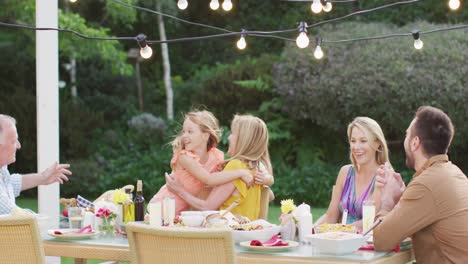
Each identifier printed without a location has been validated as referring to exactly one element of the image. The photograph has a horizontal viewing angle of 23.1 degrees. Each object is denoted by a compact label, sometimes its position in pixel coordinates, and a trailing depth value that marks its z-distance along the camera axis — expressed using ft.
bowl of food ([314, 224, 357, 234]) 17.72
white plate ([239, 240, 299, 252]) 16.47
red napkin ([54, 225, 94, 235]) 18.74
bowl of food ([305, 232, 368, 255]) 16.02
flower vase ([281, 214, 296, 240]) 18.14
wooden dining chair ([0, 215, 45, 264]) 16.18
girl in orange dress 23.29
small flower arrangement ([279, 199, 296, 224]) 18.32
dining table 15.86
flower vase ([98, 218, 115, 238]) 19.27
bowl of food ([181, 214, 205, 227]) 18.86
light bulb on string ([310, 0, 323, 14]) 19.17
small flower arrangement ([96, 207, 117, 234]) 19.27
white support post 25.39
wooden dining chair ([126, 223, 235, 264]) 14.52
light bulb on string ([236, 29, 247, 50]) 21.76
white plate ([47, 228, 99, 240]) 18.35
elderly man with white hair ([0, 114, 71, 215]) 20.32
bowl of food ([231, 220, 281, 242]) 17.54
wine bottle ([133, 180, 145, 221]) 19.87
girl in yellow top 22.30
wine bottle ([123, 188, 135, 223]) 19.85
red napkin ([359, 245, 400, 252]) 16.85
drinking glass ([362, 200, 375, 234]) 18.22
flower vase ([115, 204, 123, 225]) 19.82
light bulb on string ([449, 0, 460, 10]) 20.34
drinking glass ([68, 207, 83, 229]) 19.59
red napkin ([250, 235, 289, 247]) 16.70
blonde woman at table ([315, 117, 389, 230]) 21.01
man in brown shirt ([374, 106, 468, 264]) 16.22
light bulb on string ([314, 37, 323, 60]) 21.12
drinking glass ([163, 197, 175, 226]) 19.25
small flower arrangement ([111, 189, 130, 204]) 19.88
